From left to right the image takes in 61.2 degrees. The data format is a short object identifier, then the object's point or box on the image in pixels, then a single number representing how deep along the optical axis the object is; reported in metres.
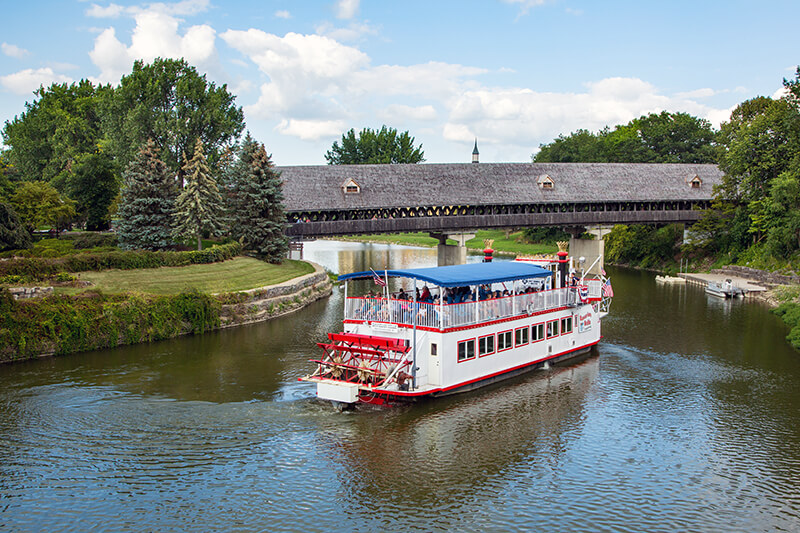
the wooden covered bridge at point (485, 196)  57.47
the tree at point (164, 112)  58.38
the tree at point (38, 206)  56.00
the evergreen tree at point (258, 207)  51.56
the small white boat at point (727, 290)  51.84
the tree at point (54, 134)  74.38
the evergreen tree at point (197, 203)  49.41
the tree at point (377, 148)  114.81
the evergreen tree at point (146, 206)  49.47
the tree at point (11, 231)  44.03
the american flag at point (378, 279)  26.59
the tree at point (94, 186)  63.03
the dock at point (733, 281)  53.00
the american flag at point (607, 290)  33.38
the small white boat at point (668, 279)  62.28
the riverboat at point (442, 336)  24.41
